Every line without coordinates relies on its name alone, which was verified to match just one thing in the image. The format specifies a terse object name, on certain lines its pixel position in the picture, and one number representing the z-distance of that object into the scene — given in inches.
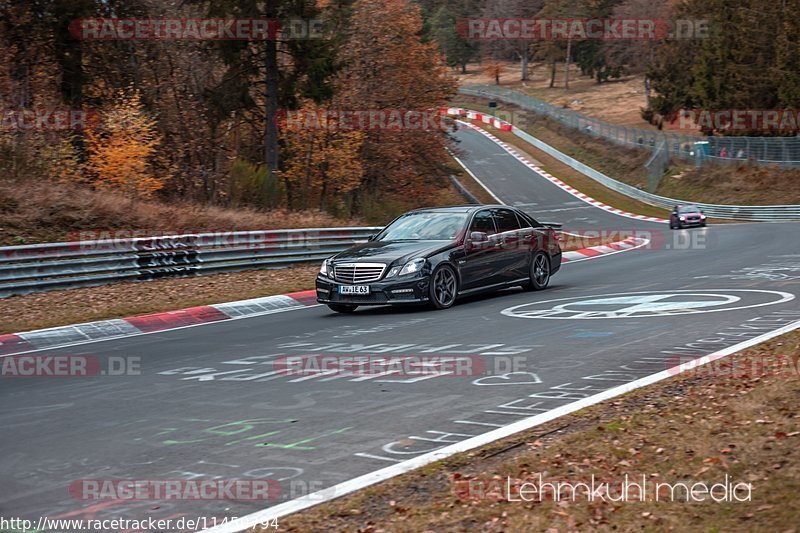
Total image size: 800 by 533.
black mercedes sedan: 567.8
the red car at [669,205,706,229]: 1749.5
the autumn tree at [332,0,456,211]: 1567.4
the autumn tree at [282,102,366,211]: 1408.7
